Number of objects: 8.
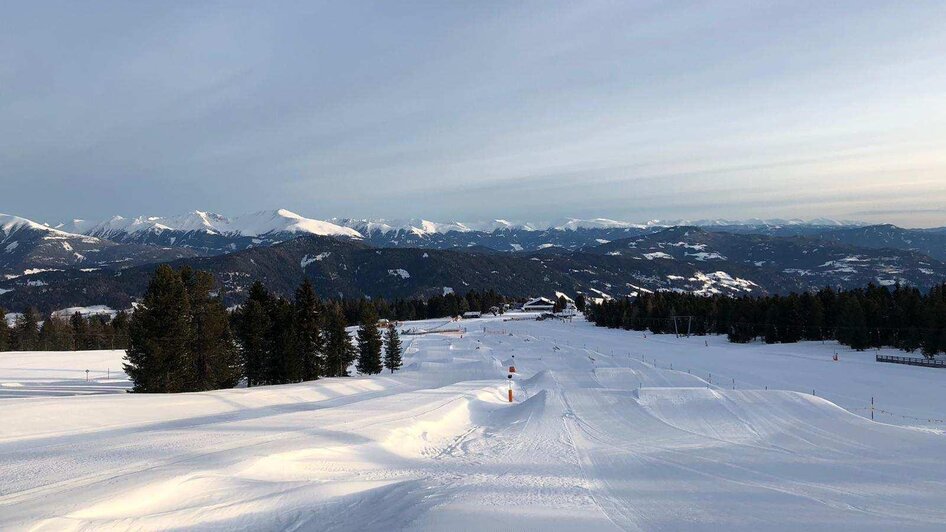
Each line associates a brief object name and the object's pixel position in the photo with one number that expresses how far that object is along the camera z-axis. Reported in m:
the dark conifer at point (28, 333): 97.44
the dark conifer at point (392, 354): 57.47
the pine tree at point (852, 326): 66.56
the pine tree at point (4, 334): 85.04
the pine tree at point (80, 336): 97.88
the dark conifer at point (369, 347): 54.62
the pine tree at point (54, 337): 96.81
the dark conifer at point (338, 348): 48.70
